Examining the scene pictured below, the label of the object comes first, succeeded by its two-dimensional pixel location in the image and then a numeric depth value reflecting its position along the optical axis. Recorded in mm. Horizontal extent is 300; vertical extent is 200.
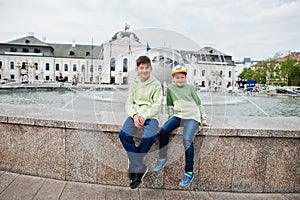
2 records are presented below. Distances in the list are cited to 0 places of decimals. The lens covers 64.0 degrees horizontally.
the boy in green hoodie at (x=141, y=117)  2826
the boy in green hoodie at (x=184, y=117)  2943
